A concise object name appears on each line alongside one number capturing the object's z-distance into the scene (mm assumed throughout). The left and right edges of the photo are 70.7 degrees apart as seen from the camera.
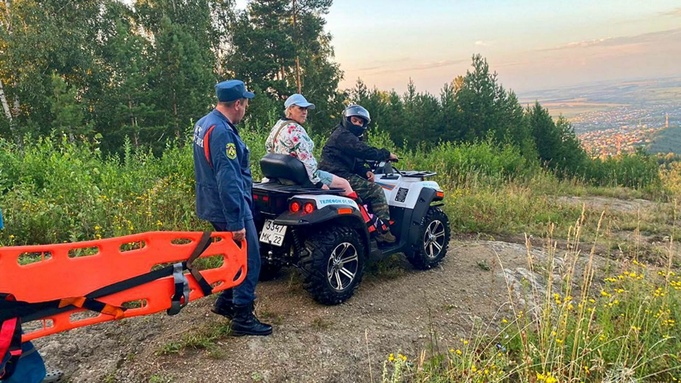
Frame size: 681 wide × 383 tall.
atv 4344
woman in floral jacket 4641
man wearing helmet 5281
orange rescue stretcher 2395
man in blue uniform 3533
